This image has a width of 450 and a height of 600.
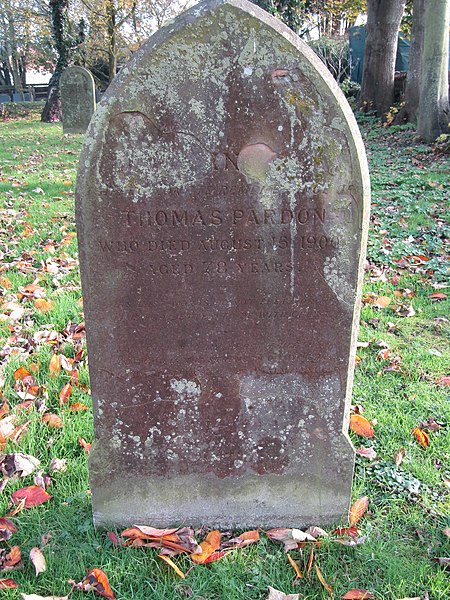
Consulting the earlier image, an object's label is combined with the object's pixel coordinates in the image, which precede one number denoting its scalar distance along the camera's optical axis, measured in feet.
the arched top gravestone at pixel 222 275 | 6.35
